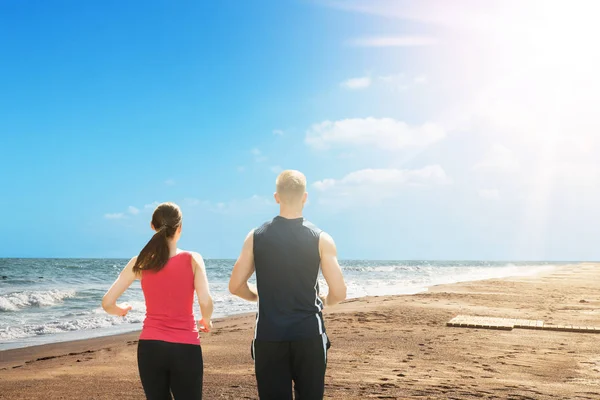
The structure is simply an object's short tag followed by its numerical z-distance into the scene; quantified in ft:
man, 10.91
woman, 11.29
